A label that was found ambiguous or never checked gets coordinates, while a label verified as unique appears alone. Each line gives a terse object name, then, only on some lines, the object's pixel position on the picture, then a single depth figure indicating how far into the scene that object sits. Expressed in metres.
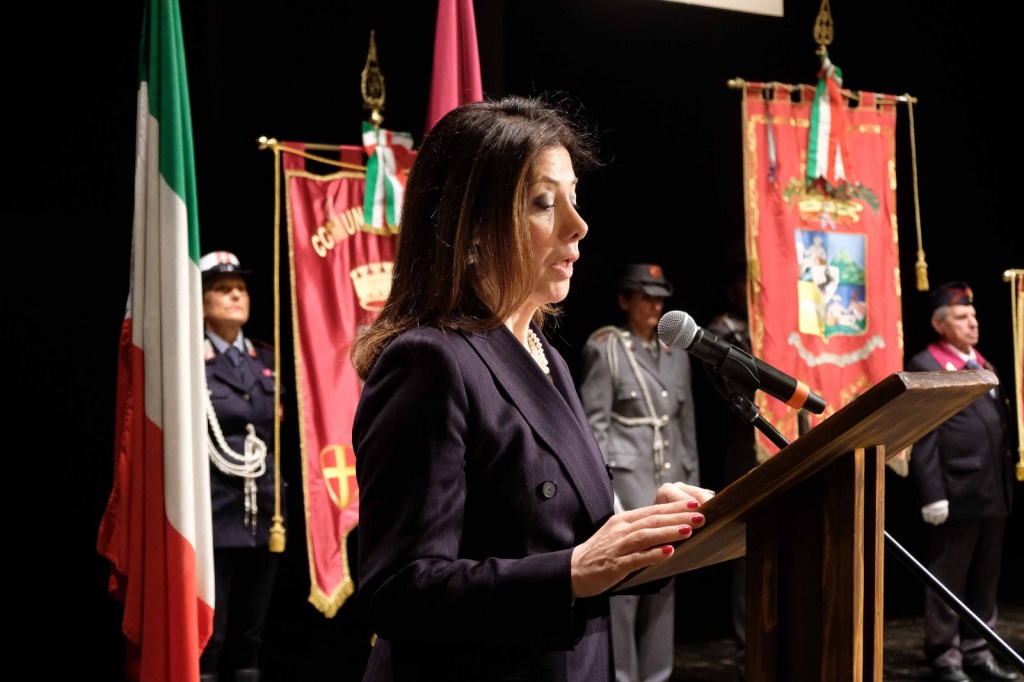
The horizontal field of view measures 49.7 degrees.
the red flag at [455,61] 3.15
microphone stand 1.41
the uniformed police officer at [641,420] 4.27
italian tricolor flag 2.76
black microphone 1.52
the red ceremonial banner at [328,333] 3.78
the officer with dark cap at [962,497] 4.54
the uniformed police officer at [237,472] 3.99
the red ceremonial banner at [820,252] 4.07
